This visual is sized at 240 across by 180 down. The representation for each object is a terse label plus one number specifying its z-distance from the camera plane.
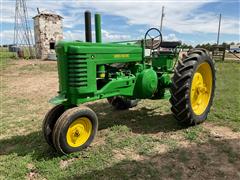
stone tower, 14.68
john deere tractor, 2.72
